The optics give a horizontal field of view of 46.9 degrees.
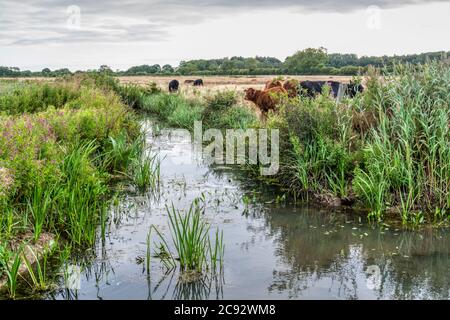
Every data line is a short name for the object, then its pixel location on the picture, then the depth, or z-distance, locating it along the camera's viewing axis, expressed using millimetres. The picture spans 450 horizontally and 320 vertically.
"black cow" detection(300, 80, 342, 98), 19497
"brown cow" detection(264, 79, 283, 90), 17266
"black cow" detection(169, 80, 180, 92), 37466
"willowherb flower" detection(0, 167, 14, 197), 5676
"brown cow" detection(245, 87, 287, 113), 15921
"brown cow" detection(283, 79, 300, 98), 16609
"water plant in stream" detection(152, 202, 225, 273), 5570
